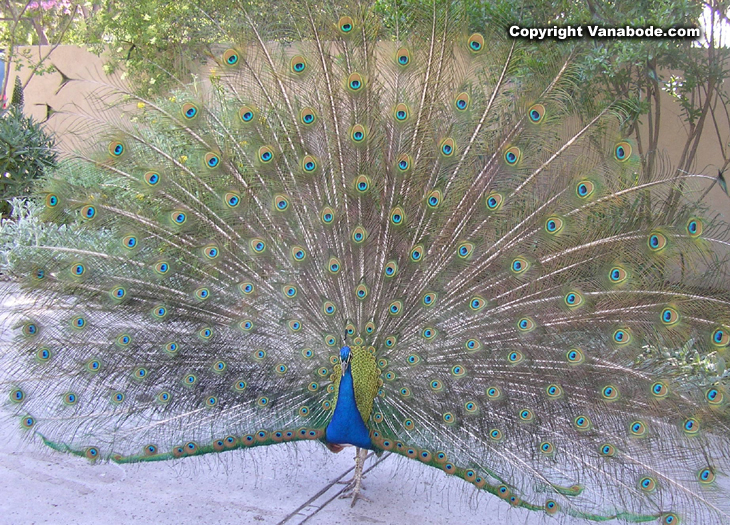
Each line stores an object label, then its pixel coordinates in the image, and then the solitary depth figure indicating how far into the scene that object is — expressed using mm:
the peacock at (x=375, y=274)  3129
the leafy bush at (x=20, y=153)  7746
